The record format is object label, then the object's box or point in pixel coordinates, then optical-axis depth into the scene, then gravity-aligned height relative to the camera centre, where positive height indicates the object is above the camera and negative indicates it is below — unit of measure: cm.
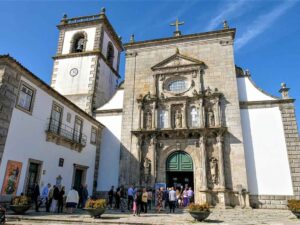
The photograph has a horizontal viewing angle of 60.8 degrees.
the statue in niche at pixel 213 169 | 1644 +175
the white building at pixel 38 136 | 1149 +298
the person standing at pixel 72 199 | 1159 -21
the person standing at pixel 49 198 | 1212 -22
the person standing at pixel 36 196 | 1152 -12
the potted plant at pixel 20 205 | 1001 -45
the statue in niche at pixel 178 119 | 1828 +531
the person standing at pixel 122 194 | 1429 +7
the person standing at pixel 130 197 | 1377 -8
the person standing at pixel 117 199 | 1527 -25
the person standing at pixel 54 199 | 1209 -24
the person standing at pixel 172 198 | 1316 -8
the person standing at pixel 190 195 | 1577 +10
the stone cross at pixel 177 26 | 2192 +1408
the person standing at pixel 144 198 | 1200 -12
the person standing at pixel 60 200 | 1217 -30
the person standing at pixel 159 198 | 1360 -10
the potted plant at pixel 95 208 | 979 -48
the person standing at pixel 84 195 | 1483 -3
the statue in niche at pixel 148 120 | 1884 +537
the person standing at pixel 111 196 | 1591 -6
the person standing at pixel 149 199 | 1400 -20
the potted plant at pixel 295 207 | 1065 -32
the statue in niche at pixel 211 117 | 1777 +535
